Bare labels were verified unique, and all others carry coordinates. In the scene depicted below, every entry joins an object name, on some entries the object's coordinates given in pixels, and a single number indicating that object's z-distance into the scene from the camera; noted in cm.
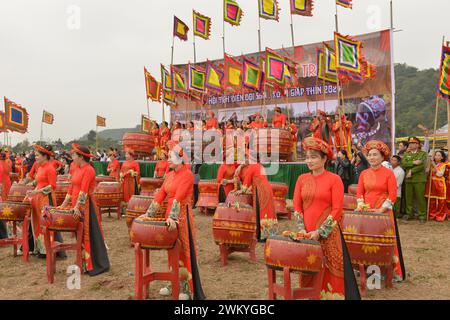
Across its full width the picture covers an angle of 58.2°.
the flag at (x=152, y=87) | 1463
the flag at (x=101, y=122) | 1848
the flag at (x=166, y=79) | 1475
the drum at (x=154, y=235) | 392
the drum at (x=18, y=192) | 672
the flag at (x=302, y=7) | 1387
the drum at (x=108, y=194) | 857
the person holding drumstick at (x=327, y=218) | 340
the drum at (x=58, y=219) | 496
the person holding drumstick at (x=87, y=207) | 516
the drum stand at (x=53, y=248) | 498
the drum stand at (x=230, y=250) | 570
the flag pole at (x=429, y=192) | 913
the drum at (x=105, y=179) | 1005
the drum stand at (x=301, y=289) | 332
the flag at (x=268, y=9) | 1525
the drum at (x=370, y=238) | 423
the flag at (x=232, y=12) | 1622
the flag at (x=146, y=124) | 1478
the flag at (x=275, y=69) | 1234
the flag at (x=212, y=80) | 1428
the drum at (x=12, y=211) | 581
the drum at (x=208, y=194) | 1015
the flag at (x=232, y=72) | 1340
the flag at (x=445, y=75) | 845
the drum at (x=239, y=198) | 586
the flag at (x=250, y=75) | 1272
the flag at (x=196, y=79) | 1454
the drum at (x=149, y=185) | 912
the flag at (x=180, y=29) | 1598
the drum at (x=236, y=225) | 544
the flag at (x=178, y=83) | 1487
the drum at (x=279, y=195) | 909
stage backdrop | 1329
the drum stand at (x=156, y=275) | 402
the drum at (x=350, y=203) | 619
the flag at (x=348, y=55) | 974
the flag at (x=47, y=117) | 1639
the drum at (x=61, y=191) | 886
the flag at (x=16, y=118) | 1008
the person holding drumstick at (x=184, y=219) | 414
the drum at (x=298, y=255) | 315
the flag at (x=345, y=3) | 1203
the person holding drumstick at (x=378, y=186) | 455
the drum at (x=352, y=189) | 733
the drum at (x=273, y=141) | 875
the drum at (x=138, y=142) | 1130
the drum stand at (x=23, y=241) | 590
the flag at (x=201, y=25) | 1647
